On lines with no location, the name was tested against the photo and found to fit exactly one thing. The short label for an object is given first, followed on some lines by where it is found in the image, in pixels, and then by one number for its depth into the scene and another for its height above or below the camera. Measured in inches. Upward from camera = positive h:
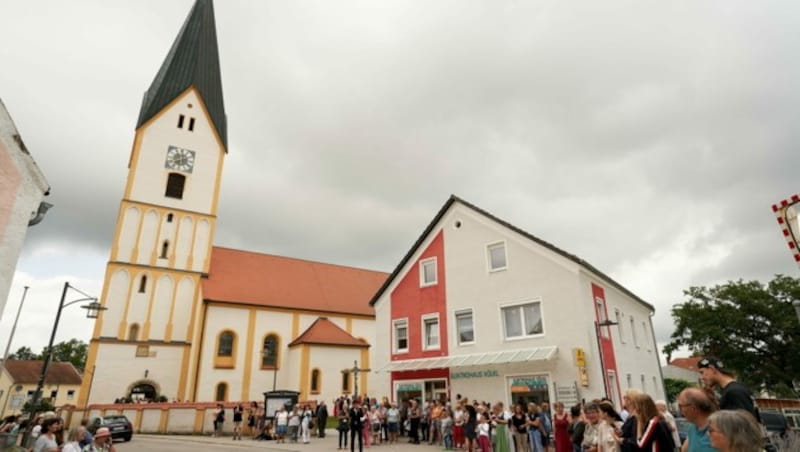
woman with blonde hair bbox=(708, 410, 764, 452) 116.6 -10.6
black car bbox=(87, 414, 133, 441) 769.6 -50.3
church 1279.5 +279.4
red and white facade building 679.1 +109.9
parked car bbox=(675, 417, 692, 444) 512.1 -41.2
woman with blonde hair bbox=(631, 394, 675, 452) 186.1 -14.9
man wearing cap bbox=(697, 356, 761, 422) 175.6 +1.3
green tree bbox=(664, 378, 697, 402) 2797.7 +23.1
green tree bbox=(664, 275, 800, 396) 1326.3 +165.4
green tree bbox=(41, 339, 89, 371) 3348.9 +291.9
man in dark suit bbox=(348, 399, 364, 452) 581.3 -31.0
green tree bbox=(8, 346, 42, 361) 4094.5 +350.0
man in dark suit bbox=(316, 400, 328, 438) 830.5 -43.5
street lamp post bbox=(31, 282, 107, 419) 539.6 +84.8
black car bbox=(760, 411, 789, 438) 636.9 -45.4
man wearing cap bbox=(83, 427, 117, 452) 319.9 -30.9
